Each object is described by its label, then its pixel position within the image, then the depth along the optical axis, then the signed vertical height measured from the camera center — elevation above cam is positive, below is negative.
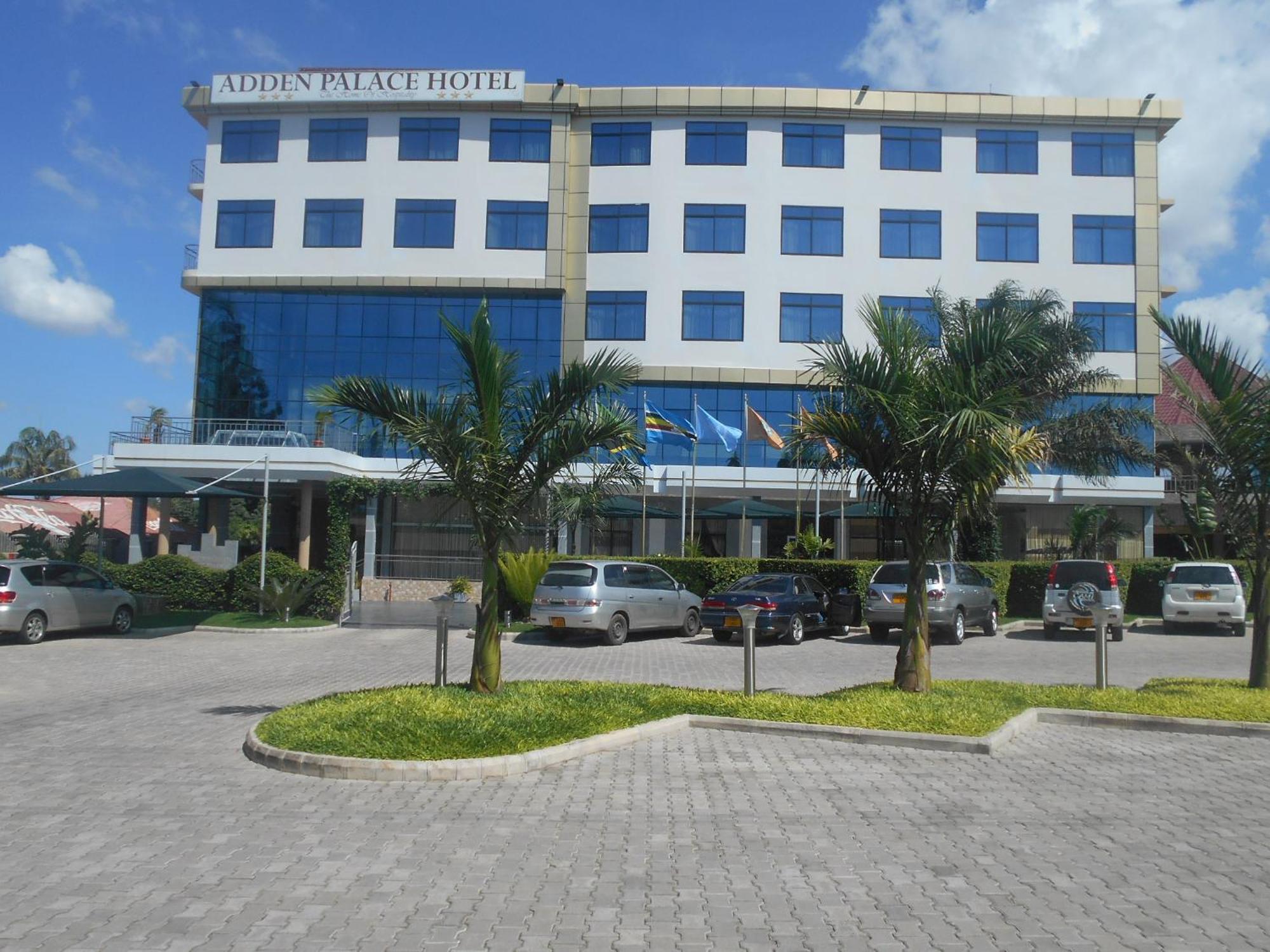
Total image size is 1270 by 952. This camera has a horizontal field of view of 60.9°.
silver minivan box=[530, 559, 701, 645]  21.31 -1.14
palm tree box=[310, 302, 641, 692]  11.59 +1.24
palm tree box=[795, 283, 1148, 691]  11.91 +1.47
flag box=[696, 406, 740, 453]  32.34 +3.50
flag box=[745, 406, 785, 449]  30.30 +3.54
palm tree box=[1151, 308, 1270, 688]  12.95 +1.47
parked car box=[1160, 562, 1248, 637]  24.88 -0.81
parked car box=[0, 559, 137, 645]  20.12 -1.44
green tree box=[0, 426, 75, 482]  80.50 +5.45
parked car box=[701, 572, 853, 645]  21.84 -1.21
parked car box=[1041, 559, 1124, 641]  23.58 -0.73
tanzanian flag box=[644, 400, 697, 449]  30.06 +3.44
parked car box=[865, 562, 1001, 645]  22.14 -0.96
